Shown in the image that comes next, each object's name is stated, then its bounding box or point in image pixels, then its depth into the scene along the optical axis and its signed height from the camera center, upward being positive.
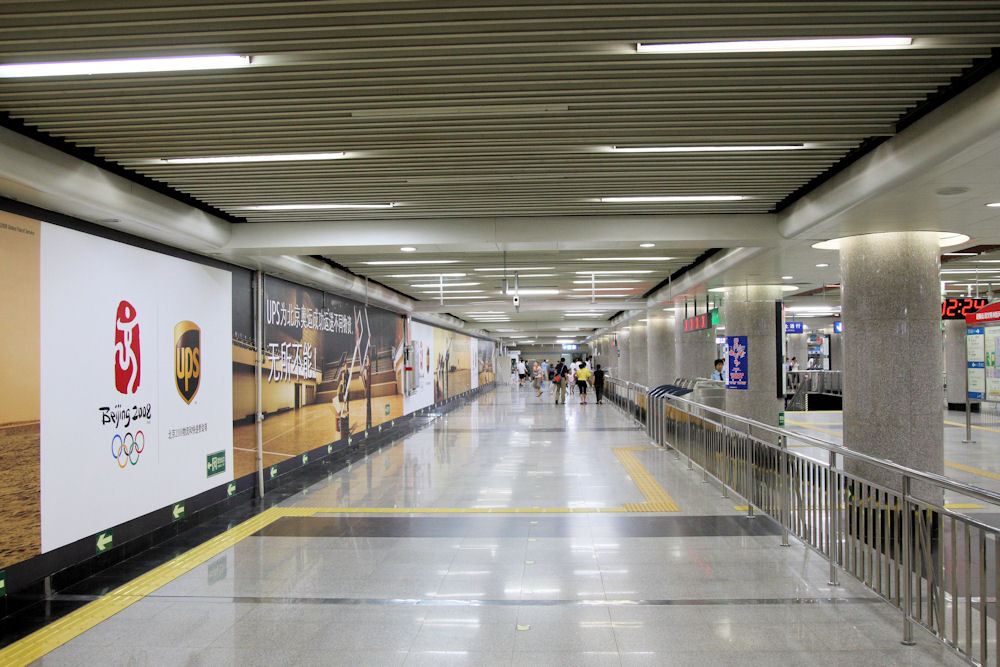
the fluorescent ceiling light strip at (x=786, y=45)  3.02 +1.37
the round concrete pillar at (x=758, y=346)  10.83 +0.03
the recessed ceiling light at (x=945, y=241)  6.55 +1.05
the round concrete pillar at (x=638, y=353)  22.23 -0.12
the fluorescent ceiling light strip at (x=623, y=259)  10.00 +1.37
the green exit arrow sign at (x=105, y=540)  5.29 -1.46
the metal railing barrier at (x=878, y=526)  3.14 -1.12
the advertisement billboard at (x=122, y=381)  4.86 -0.20
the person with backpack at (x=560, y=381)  22.97 -1.03
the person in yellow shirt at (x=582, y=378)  22.93 -0.97
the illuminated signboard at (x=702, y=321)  12.86 +0.56
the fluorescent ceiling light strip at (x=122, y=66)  3.16 +1.38
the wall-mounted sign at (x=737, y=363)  10.90 -0.24
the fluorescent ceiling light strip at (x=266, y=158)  4.62 +1.37
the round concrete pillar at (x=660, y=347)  18.20 +0.06
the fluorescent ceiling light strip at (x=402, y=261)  9.57 +1.33
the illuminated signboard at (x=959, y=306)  11.52 +0.68
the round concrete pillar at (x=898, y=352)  6.04 -0.05
